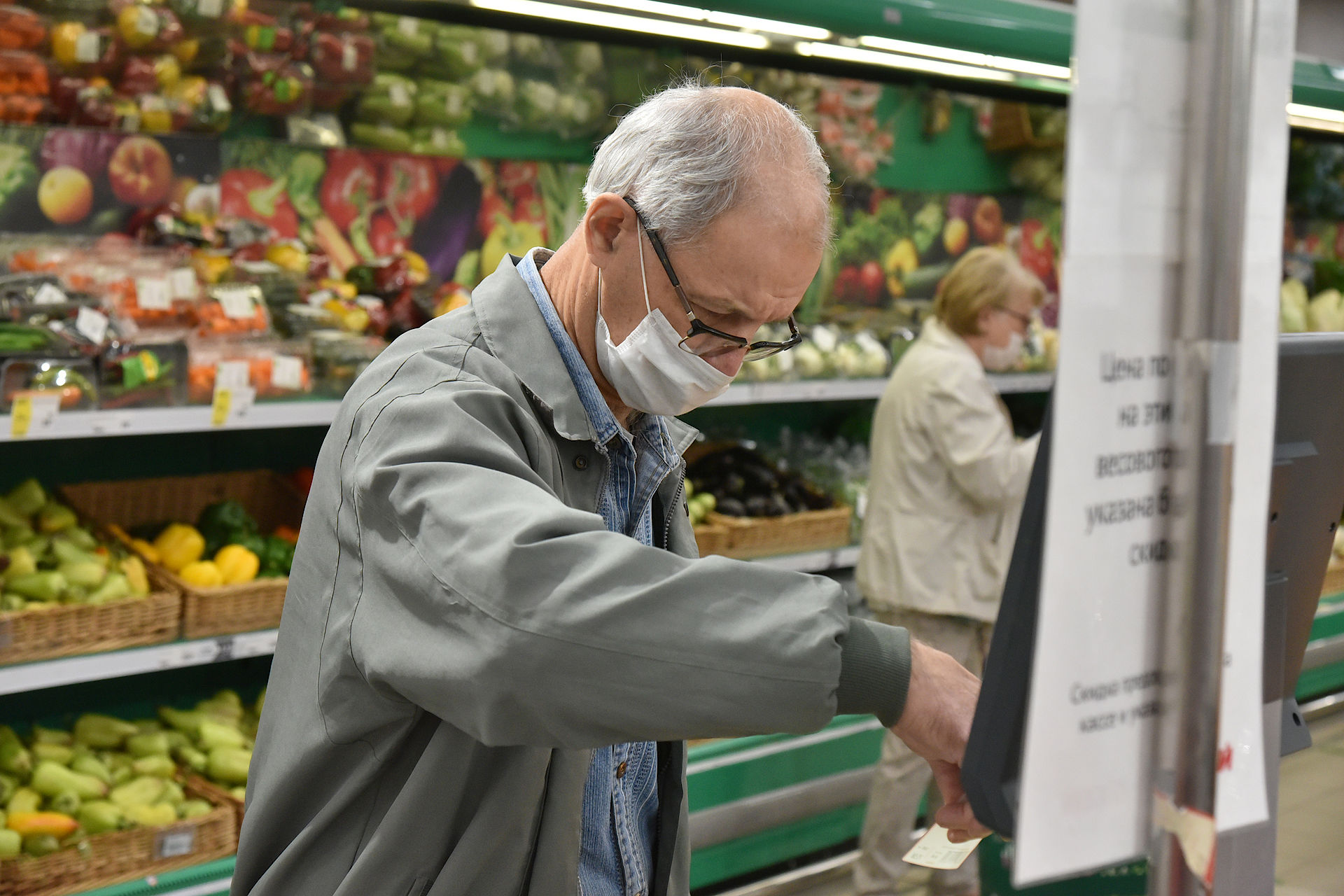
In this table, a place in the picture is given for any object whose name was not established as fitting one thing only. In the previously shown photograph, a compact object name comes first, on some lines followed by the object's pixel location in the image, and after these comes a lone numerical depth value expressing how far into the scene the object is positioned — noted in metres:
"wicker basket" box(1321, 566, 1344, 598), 5.37
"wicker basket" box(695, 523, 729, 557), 3.63
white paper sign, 0.58
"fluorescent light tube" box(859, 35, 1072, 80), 3.92
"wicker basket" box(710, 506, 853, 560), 3.71
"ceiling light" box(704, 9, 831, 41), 3.42
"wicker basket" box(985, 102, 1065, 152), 5.06
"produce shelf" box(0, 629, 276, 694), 2.54
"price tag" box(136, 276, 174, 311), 2.84
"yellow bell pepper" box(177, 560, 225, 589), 2.91
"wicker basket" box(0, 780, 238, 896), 2.55
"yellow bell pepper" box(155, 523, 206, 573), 3.03
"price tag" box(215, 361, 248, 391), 2.73
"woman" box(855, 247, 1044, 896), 3.39
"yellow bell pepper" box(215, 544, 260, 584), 3.00
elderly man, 0.87
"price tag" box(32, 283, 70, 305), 2.69
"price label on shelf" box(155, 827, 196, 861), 2.71
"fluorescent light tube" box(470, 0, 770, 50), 3.18
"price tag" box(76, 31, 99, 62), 2.86
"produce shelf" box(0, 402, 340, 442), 2.50
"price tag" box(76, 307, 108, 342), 2.63
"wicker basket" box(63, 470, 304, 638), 2.78
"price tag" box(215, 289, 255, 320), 2.90
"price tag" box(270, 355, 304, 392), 2.86
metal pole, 0.61
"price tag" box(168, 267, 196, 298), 2.90
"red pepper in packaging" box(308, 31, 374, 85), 3.20
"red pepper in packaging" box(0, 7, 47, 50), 2.76
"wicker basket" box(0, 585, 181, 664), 2.54
